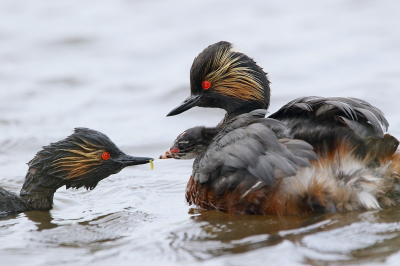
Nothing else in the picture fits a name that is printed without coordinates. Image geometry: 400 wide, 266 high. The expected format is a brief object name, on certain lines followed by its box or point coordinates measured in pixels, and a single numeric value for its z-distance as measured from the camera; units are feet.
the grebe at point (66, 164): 39.65
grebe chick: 39.55
